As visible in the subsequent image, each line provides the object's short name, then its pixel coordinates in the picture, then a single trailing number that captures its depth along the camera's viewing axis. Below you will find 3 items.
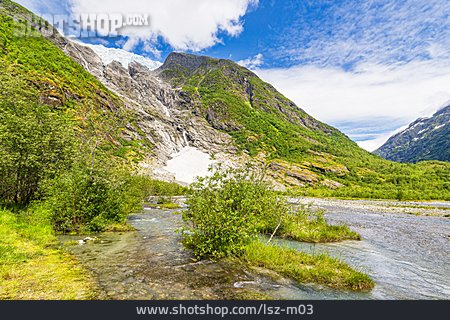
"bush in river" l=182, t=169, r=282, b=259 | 15.18
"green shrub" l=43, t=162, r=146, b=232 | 22.30
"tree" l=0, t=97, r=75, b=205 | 22.27
